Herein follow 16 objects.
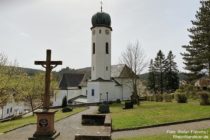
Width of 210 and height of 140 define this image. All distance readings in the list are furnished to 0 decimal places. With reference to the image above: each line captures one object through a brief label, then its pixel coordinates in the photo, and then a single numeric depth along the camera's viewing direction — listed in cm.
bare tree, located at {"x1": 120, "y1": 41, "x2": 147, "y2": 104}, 2357
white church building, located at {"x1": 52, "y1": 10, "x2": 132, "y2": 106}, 2902
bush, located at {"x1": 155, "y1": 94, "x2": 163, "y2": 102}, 2360
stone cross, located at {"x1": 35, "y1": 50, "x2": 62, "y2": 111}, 846
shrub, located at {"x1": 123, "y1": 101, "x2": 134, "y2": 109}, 1875
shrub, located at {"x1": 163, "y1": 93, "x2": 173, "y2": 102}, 2201
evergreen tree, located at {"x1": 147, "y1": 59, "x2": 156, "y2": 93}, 4275
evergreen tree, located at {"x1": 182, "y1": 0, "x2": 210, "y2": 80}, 2407
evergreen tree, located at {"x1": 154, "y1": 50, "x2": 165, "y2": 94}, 4130
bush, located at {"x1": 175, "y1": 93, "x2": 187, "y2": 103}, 1910
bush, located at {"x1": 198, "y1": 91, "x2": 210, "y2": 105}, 1573
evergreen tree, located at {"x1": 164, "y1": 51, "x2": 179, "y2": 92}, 3859
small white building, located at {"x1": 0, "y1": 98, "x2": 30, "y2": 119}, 3289
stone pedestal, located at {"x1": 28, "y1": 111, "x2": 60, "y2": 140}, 812
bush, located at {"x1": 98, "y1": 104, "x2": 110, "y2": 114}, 1702
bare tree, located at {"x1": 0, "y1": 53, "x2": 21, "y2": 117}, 1817
